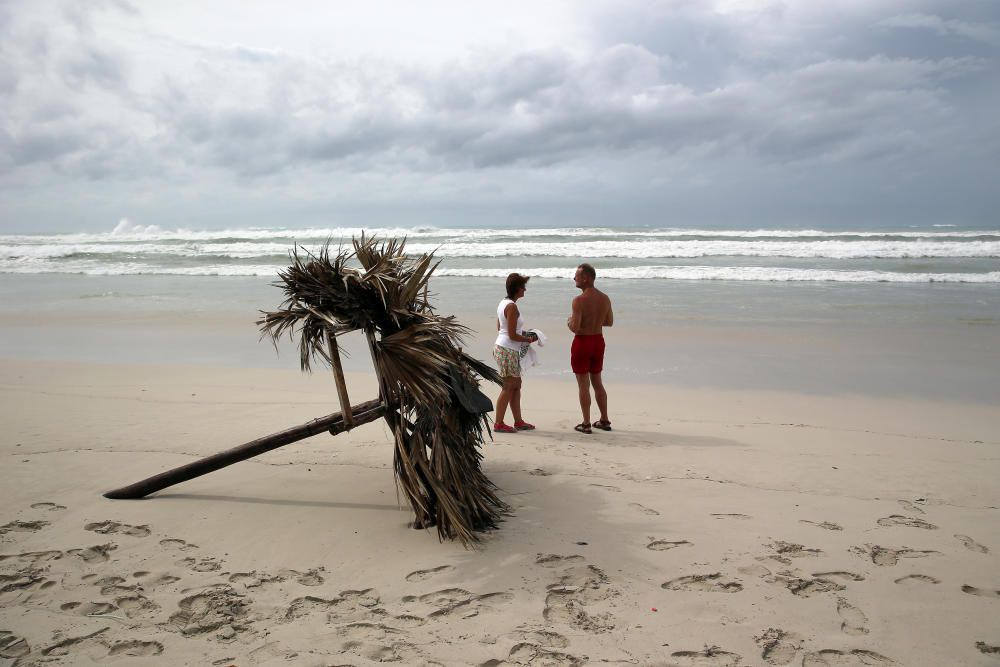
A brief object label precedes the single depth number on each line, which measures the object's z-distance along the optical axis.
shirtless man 6.17
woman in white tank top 6.10
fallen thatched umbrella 3.74
